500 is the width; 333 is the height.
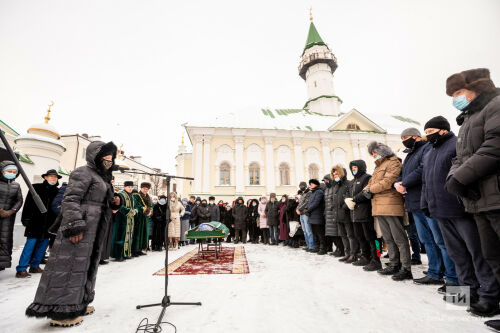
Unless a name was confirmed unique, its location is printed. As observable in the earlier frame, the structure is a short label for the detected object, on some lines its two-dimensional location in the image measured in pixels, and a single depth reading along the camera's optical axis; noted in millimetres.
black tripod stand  2020
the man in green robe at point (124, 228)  5938
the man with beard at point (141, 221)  6645
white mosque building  20531
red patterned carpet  4282
